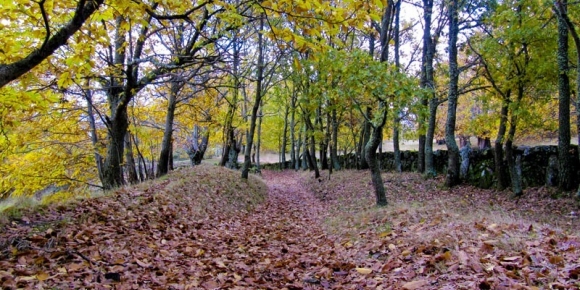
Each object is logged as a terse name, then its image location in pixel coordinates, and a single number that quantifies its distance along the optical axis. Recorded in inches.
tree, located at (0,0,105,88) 121.2
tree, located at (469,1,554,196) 414.0
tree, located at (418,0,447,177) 584.7
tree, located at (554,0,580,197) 335.0
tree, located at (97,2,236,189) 320.8
